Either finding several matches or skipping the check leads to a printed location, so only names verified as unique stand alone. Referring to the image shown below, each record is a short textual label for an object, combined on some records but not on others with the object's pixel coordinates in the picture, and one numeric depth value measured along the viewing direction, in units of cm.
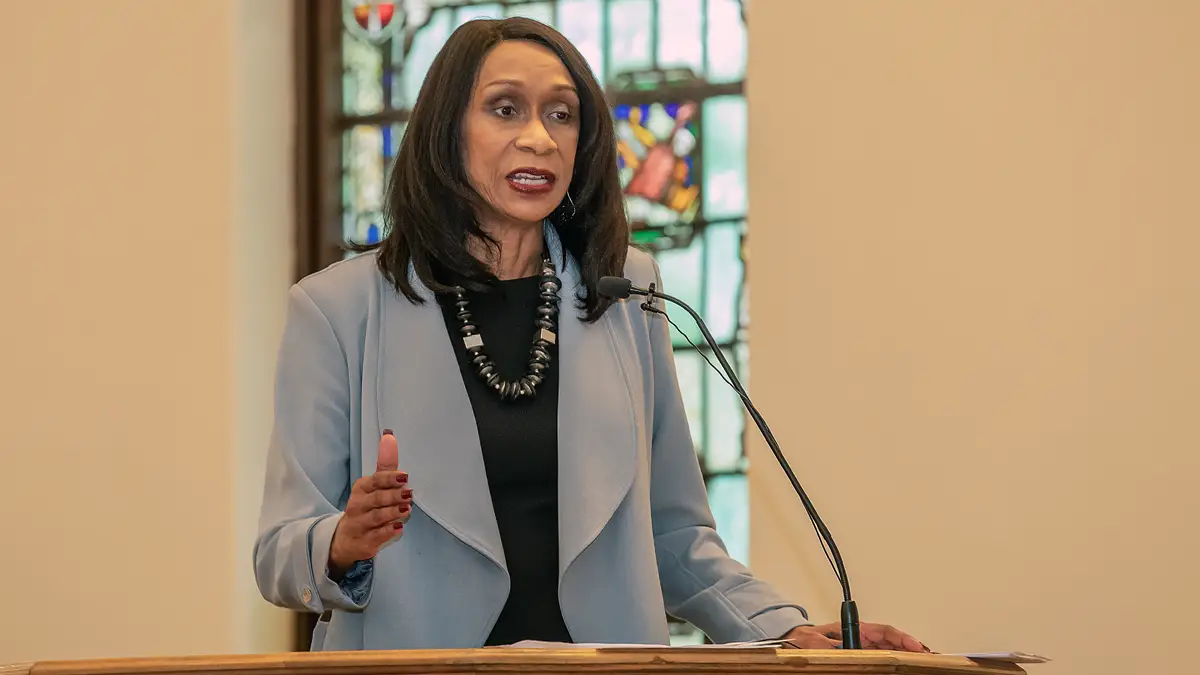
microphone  758
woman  778
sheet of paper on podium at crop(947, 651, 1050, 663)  739
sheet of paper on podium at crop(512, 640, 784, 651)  736
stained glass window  905
